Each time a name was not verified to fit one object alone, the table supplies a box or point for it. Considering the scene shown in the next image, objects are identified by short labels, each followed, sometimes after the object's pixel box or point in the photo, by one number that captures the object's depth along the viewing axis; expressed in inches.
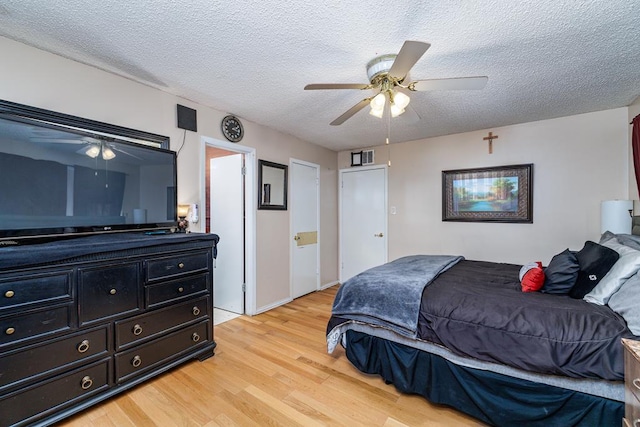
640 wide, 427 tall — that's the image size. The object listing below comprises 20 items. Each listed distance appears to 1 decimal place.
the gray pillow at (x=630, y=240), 74.2
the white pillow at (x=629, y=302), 54.0
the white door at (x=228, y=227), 137.8
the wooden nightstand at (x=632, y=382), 43.0
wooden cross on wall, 142.2
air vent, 181.0
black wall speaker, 105.8
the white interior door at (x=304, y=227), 160.2
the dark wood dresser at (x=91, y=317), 58.9
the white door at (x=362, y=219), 177.8
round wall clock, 121.9
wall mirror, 139.6
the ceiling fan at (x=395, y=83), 62.6
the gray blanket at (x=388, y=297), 75.9
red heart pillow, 76.4
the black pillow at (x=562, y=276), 72.1
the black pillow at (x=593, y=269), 68.9
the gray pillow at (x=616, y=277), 62.1
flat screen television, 65.0
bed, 55.8
